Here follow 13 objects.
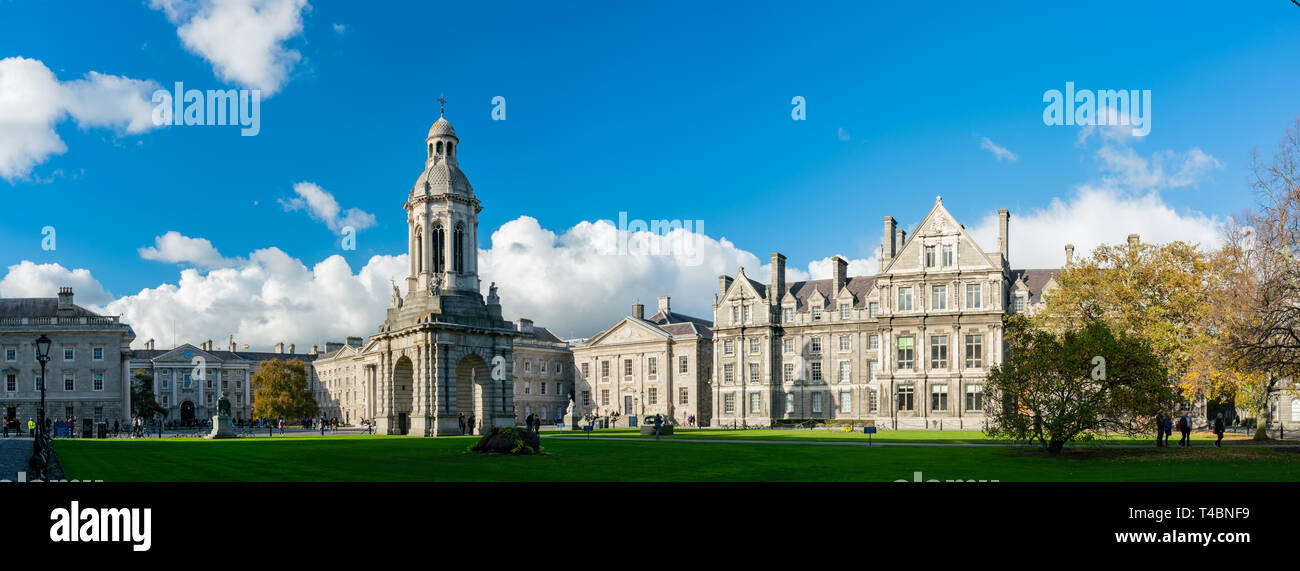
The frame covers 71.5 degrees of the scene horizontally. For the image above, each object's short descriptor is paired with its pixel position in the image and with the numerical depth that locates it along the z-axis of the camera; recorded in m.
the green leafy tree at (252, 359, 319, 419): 90.56
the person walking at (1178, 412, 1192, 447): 36.56
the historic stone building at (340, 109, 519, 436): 54.31
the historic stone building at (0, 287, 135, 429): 78.56
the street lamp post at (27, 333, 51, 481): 17.00
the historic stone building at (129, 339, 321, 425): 137.00
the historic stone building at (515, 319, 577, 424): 100.69
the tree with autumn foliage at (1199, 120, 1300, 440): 31.08
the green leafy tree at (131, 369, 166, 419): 115.81
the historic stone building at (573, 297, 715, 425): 91.75
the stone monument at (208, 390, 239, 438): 55.47
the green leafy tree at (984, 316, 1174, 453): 32.00
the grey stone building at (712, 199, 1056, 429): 71.19
